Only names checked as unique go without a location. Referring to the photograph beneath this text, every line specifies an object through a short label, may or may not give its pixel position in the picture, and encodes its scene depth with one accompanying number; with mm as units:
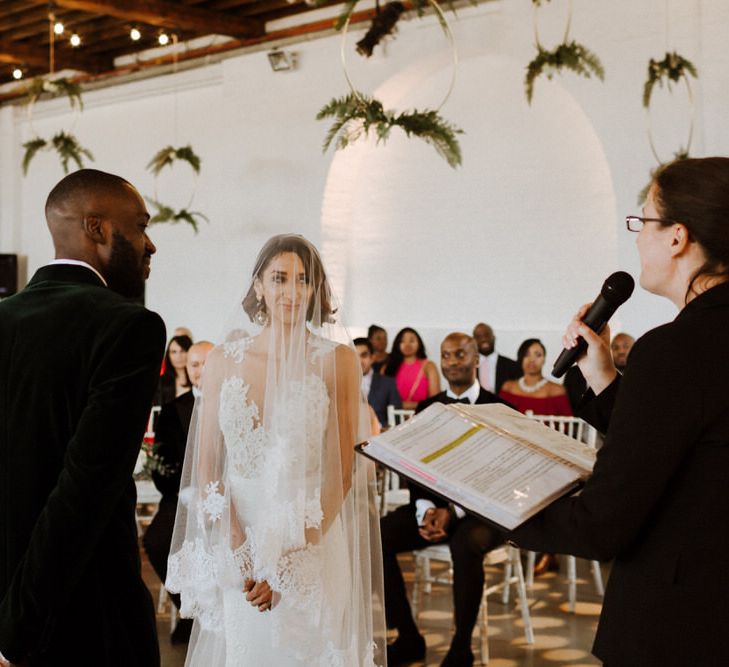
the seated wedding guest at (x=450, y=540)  4668
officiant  1595
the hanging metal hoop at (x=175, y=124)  10906
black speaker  13016
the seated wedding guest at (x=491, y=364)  8656
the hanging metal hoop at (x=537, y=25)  7545
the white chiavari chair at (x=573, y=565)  5613
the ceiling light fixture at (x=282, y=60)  9805
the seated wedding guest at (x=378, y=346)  9383
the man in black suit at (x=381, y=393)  8359
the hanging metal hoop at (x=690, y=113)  7219
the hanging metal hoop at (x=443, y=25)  6943
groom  1894
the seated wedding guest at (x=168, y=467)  5141
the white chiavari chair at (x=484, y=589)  4793
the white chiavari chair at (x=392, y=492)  5797
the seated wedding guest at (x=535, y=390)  7293
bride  3131
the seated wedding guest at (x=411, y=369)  8844
